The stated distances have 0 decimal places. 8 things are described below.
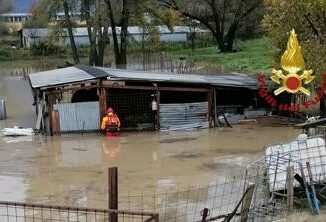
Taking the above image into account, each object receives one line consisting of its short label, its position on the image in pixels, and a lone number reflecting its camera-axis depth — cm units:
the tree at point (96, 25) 4725
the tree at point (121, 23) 4841
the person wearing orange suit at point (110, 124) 2272
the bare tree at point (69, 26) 4953
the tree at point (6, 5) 8712
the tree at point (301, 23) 2261
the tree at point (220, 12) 5844
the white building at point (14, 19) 9149
